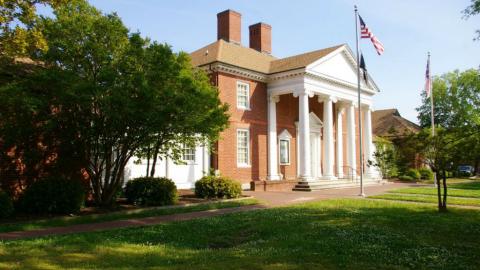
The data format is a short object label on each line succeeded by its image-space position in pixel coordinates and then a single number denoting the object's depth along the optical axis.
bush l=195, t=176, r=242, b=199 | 17.98
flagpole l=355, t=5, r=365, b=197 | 20.17
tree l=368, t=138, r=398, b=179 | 29.74
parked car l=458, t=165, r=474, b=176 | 49.93
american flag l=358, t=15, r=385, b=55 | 21.66
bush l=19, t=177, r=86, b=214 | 12.78
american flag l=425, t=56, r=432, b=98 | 27.94
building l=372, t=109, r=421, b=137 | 44.97
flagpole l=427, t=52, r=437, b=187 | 27.83
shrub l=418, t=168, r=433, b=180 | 37.56
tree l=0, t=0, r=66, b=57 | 9.87
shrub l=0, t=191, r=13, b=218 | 12.02
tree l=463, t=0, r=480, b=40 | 13.02
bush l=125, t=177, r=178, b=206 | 15.48
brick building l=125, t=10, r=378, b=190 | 23.23
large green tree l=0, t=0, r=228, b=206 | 12.72
